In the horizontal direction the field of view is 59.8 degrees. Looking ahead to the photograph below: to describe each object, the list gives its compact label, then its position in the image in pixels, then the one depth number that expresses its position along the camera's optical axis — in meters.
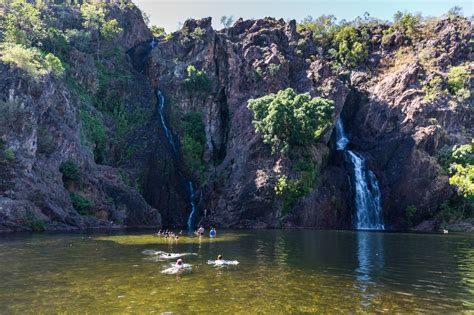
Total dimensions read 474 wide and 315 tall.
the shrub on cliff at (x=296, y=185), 72.88
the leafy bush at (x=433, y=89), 85.71
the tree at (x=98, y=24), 101.94
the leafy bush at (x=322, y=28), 117.31
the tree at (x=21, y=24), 76.81
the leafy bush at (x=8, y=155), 54.53
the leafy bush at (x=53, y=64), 71.90
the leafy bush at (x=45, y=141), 63.16
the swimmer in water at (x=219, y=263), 28.57
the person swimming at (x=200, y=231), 51.71
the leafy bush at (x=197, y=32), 100.58
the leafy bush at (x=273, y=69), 90.12
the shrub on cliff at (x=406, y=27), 108.50
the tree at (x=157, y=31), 125.62
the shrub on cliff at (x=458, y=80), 89.81
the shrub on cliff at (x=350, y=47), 106.89
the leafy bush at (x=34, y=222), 52.96
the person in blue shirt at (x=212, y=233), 49.83
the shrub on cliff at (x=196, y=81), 93.62
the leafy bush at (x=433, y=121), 82.50
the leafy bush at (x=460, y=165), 72.09
